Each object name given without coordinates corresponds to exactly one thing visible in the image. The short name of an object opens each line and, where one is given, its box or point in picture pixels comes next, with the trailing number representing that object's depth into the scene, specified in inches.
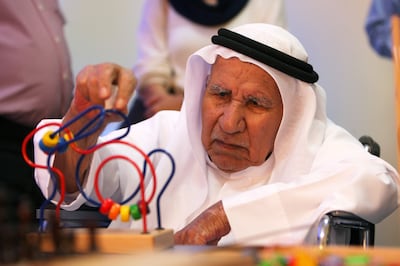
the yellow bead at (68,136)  89.1
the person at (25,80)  114.4
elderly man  97.5
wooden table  65.5
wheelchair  92.4
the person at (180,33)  123.0
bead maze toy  82.8
